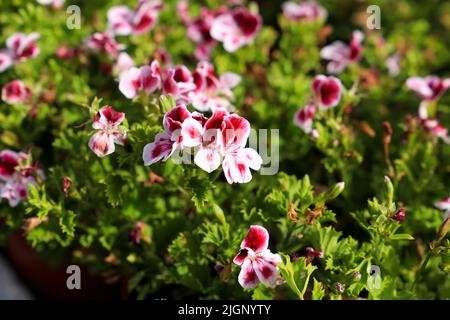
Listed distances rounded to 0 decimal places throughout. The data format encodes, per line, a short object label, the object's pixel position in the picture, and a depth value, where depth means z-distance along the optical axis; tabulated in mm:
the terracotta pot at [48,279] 724
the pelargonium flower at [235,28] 748
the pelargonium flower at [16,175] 644
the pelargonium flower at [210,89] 644
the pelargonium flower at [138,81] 624
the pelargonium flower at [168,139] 564
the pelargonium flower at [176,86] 615
